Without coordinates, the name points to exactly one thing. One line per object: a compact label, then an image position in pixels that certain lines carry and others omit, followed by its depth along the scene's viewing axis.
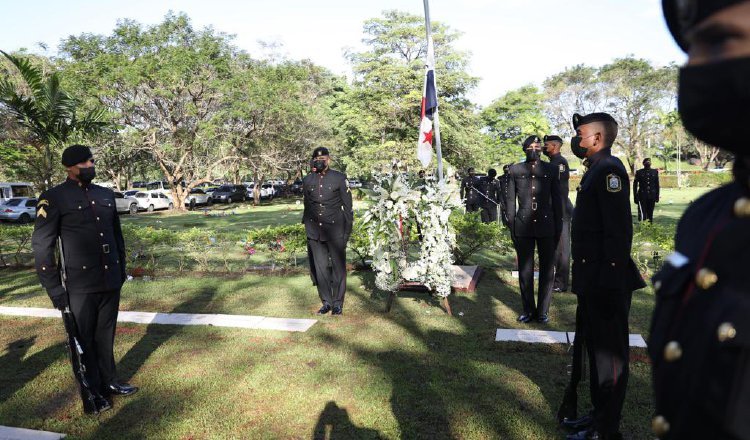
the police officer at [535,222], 6.44
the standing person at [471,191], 19.38
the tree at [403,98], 34.28
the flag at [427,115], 8.81
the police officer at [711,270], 1.03
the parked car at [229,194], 42.78
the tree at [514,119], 56.38
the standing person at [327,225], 7.25
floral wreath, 6.92
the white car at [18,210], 27.47
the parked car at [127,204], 33.56
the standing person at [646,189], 15.89
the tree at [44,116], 9.51
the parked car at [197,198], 38.09
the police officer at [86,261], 4.40
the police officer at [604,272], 3.53
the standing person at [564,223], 7.81
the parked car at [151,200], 34.97
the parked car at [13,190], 31.78
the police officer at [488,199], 18.53
